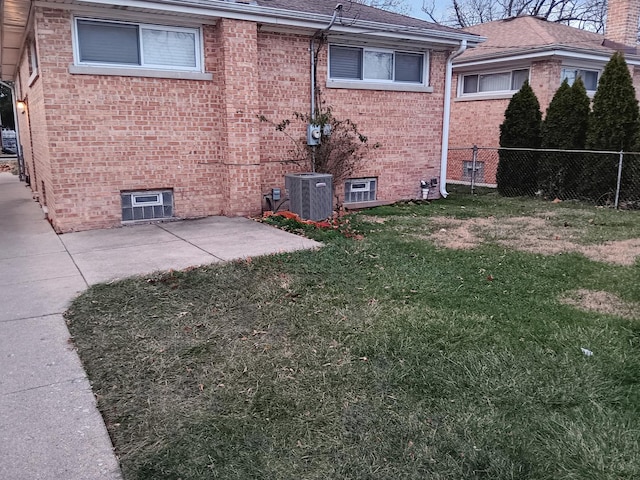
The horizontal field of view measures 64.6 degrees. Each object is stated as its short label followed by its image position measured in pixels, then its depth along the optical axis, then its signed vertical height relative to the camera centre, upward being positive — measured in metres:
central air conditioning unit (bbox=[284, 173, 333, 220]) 8.57 -0.74
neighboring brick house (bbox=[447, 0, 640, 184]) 13.95 +2.46
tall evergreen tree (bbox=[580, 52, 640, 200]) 10.68 +0.57
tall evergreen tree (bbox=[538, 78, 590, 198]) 11.68 +0.35
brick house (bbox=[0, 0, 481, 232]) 7.64 +1.02
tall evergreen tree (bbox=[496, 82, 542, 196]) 12.65 +0.25
